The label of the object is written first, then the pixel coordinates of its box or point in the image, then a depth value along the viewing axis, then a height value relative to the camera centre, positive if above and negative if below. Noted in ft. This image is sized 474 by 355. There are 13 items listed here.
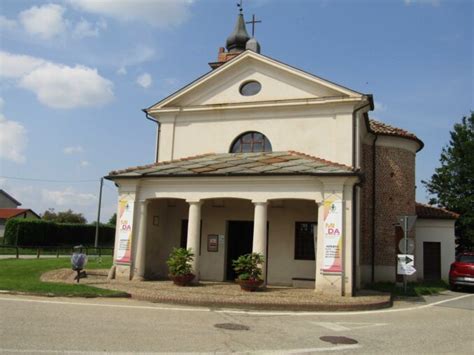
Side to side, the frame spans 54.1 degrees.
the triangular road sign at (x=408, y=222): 51.52 +3.21
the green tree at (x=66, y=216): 217.36 +9.07
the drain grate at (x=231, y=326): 29.61 -5.34
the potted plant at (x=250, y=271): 47.34 -2.81
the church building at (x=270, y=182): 49.85 +7.31
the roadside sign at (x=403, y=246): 52.06 +0.53
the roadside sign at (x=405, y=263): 50.65 -1.34
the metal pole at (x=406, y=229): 51.78 +2.40
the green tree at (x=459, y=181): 107.96 +17.56
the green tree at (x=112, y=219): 276.84 +11.20
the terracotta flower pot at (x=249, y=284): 47.24 -4.07
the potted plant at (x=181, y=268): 50.29 -2.93
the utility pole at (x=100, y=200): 133.95 +11.13
